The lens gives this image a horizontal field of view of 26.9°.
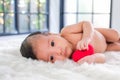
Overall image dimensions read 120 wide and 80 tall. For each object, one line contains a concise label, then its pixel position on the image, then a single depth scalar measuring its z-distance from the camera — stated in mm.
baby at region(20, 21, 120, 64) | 1291
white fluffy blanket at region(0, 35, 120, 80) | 928
